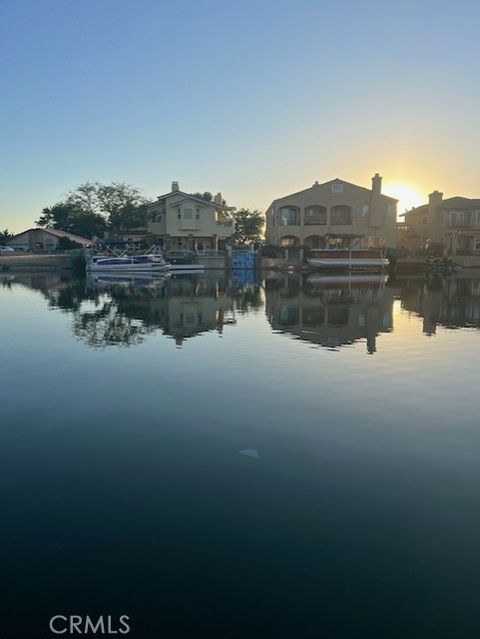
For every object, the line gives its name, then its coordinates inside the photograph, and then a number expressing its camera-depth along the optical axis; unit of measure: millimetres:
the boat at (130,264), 51656
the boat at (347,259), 54656
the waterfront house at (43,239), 83500
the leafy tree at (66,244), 79312
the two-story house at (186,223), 63281
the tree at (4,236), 89312
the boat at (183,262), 56109
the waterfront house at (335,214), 63188
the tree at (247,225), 79812
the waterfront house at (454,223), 66562
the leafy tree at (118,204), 72625
